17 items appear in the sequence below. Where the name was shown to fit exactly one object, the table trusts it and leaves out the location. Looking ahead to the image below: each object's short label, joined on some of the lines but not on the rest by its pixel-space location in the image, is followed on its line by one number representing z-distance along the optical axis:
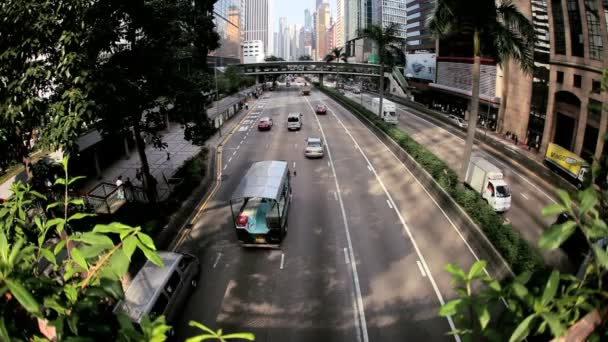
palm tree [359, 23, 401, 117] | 46.44
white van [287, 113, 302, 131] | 47.28
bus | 16.86
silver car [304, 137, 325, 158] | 33.20
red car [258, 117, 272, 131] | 48.06
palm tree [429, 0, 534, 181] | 20.33
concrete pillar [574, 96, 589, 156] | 30.92
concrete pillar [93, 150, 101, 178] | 28.21
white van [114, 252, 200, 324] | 11.18
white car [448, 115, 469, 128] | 48.94
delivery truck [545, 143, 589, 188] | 26.88
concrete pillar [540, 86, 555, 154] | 35.92
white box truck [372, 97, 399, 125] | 51.09
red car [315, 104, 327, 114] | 61.41
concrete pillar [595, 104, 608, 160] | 26.89
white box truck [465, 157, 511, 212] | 21.64
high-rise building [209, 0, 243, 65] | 112.84
